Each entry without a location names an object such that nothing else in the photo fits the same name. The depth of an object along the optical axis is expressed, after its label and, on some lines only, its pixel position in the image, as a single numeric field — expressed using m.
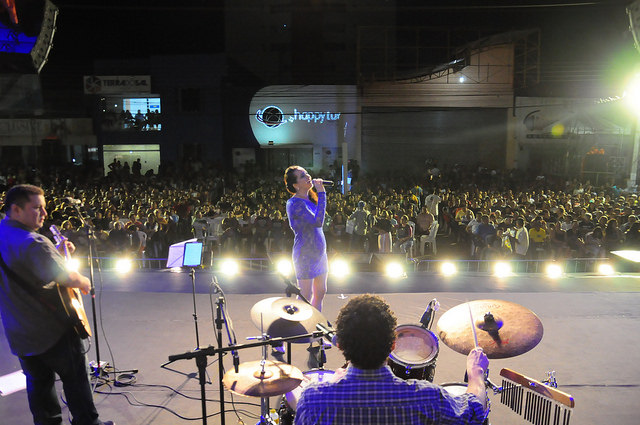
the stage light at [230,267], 7.06
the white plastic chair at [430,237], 10.30
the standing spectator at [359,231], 9.21
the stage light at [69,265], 2.91
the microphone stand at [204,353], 2.35
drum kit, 2.60
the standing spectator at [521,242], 8.68
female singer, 4.25
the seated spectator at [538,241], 8.90
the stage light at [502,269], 7.18
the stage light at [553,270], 6.99
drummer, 1.64
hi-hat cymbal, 3.10
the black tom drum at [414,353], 2.79
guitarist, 2.80
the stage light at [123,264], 7.37
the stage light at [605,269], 7.14
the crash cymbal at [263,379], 2.64
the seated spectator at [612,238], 8.58
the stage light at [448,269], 7.13
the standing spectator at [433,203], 12.23
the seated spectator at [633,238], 8.55
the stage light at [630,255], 5.19
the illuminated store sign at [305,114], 23.26
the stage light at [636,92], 16.31
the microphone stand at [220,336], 2.71
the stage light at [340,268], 7.03
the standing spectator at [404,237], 9.34
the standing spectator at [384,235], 8.98
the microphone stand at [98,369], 3.82
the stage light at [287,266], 7.29
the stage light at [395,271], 6.95
